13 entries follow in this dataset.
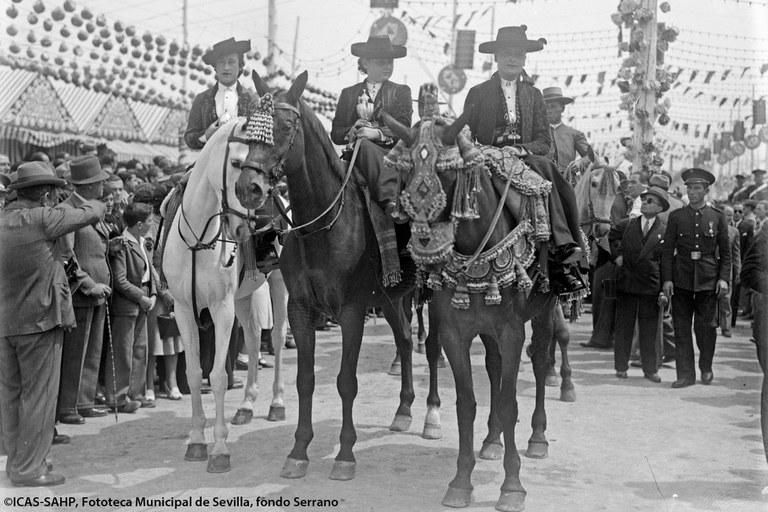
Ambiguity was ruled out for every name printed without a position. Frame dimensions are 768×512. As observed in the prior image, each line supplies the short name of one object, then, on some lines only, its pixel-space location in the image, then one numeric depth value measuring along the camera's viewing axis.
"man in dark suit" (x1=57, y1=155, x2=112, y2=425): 6.97
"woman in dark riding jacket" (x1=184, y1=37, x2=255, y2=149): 7.71
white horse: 6.54
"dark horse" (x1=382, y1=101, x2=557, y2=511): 5.44
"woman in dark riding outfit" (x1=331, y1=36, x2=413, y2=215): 7.00
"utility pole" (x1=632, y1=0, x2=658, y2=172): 15.73
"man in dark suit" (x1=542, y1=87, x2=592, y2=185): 9.91
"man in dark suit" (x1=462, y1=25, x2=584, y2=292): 6.55
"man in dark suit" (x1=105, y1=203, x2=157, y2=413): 8.21
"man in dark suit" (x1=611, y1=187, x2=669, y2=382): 10.41
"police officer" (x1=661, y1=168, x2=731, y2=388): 9.84
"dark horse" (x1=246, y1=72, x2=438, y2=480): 6.05
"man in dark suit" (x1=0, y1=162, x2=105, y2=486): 5.61
